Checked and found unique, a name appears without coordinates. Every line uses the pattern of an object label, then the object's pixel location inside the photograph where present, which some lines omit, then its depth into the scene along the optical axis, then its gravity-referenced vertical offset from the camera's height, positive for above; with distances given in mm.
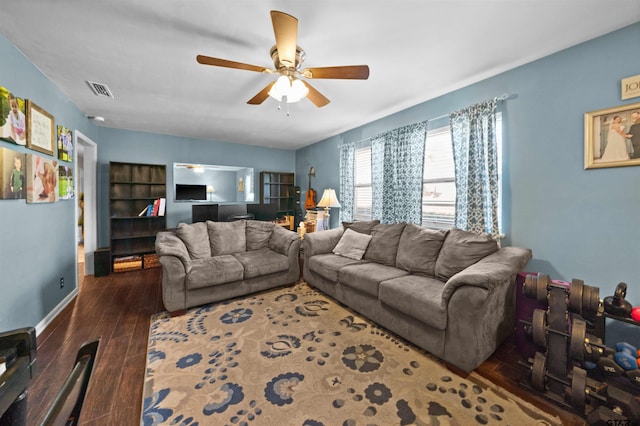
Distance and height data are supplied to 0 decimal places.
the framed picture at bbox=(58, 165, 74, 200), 2891 +366
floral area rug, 1475 -1194
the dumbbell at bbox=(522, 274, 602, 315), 1570 -566
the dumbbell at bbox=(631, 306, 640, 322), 1515 -651
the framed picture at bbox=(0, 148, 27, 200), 1906 +310
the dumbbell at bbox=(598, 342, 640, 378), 1484 -957
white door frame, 4129 +181
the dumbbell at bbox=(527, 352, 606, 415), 1470 -1090
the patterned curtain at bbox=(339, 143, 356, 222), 4457 +553
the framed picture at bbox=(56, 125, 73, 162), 2855 +834
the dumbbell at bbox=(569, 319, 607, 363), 1539 -860
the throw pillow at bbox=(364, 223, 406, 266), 3025 -429
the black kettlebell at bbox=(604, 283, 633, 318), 1535 -606
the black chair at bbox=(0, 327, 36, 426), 625 -434
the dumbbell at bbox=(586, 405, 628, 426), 1332 -1138
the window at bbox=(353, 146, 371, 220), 4293 +471
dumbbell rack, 1442 -918
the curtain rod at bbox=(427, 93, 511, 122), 2523 +1154
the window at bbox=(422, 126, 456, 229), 3139 +368
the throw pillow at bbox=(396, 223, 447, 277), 2645 -443
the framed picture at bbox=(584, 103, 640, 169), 1858 +562
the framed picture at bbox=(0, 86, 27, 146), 1898 +772
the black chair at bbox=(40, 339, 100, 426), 455 -368
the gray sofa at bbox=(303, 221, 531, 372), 1796 -674
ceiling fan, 1635 +1102
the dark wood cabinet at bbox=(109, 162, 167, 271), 4320 -12
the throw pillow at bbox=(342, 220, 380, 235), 3513 -221
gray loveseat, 2701 -620
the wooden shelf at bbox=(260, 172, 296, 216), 5905 +504
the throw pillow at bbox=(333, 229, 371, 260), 3285 -466
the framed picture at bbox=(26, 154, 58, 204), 2254 +334
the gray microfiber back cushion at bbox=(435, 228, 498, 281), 2336 -402
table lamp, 4387 +195
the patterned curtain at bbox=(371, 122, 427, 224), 3331 +532
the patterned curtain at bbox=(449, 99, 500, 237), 2574 +473
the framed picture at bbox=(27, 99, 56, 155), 2238 +817
